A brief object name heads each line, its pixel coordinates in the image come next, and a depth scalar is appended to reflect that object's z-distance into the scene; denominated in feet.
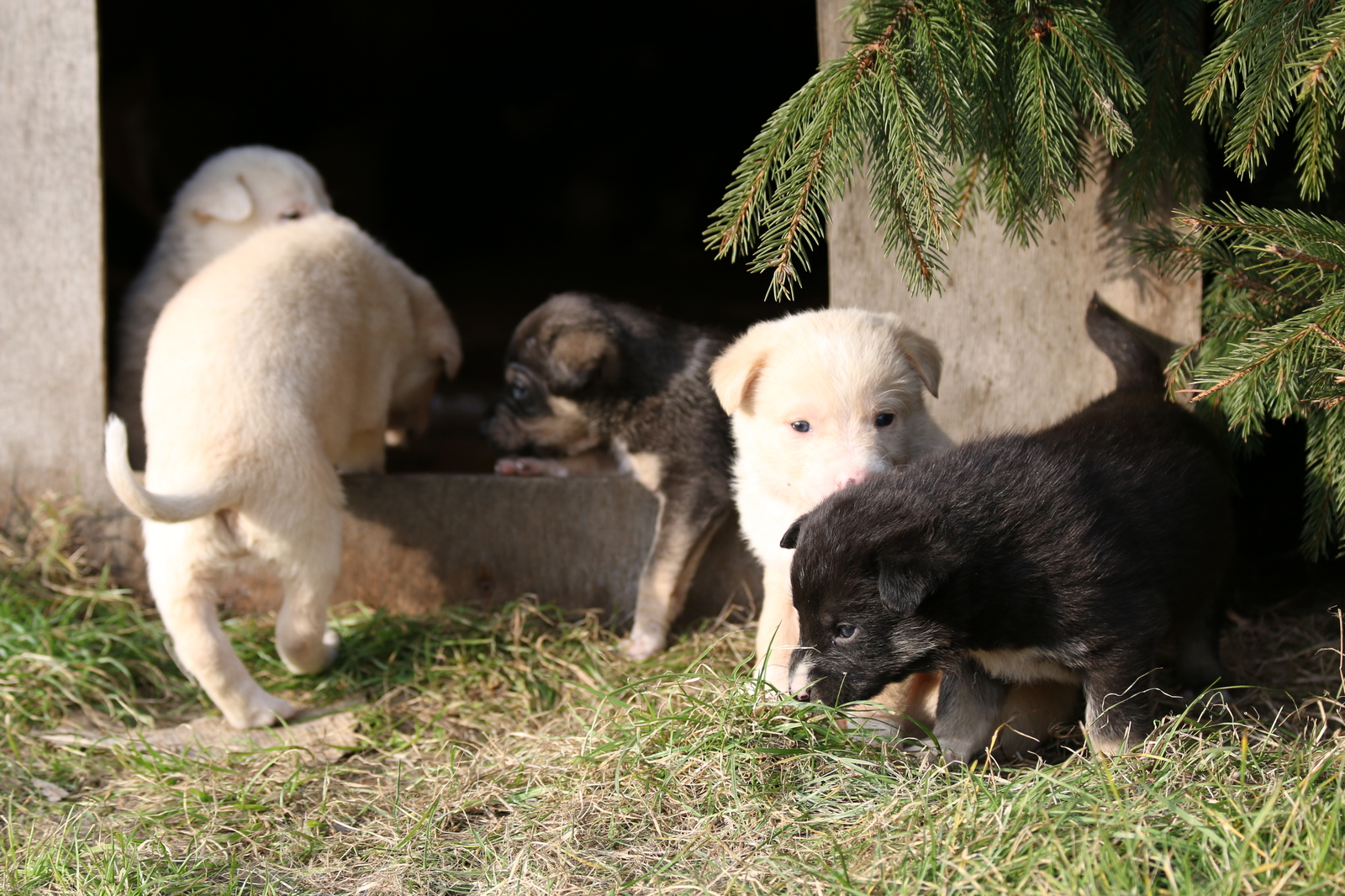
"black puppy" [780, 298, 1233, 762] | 9.61
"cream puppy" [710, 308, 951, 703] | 11.13
